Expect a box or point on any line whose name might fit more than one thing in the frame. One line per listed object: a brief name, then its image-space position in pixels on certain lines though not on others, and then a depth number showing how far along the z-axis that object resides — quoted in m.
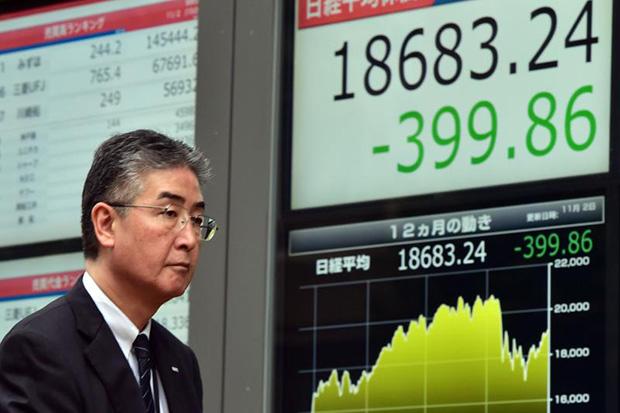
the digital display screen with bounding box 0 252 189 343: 9.43
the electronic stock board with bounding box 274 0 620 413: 7.60
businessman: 5.35
